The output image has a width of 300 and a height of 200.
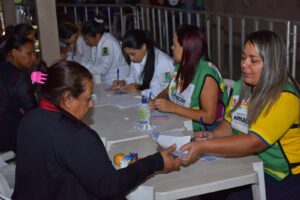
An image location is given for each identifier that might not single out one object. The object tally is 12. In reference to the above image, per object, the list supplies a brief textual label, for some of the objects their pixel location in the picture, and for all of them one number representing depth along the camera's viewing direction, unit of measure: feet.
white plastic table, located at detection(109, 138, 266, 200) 6.15
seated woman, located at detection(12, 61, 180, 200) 5.32
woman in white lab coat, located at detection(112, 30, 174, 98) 12.08
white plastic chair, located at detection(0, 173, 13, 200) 6.87
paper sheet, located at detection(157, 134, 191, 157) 6.76
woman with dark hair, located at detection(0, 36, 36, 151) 9.68
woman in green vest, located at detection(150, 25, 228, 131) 9.30
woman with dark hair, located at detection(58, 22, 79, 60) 16.75
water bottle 8.66
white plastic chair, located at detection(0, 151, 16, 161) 9.88
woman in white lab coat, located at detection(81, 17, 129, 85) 15.61
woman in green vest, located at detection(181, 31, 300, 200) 6.73
